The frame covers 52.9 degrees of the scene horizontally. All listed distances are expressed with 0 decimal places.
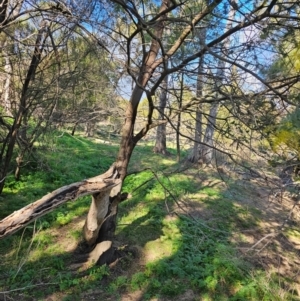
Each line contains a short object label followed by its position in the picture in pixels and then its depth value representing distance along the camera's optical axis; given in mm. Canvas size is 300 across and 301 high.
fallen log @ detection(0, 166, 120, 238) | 2789
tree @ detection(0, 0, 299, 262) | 2850
